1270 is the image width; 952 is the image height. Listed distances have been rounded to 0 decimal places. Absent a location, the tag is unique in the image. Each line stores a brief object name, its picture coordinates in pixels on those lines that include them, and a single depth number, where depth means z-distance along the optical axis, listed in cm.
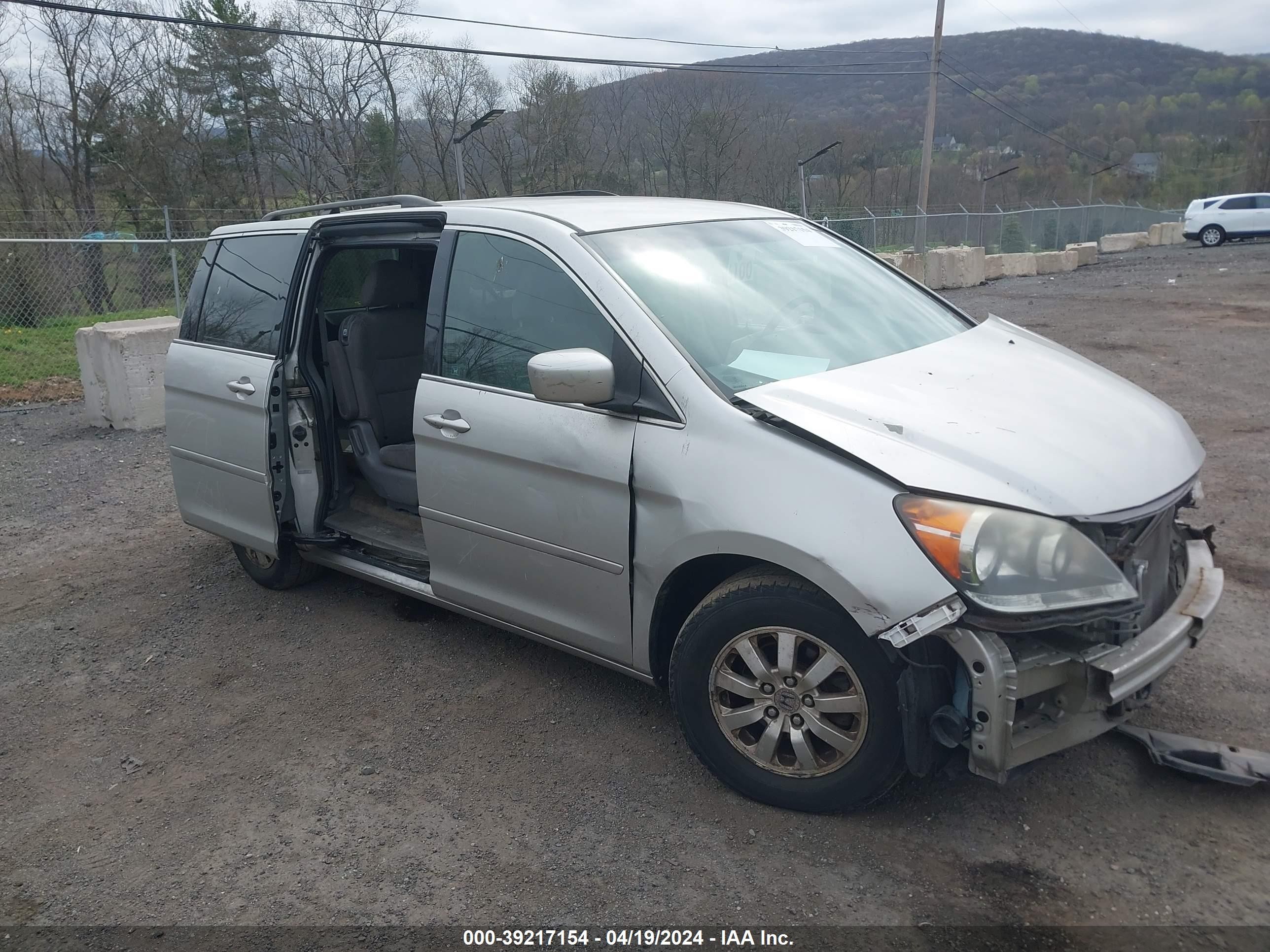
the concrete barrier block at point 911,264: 2127
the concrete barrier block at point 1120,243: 3531
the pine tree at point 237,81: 2852
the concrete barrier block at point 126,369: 915
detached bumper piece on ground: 298
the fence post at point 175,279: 1246
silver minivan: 262
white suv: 3150
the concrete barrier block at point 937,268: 2183
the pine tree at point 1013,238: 3166
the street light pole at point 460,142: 1268
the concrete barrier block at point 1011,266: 2506
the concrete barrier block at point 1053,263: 2680
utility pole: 2594
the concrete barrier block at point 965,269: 2220
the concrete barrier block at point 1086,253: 2888
